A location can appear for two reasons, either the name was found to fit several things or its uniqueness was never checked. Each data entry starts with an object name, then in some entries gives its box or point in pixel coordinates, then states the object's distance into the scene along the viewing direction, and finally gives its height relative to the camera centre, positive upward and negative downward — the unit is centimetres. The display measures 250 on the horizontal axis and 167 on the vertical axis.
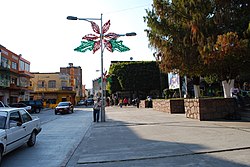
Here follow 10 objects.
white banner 2528 +173
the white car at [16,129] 698 -76
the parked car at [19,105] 2972 -26
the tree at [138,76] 4916 +432
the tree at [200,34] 1256 +334
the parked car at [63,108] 3079 -73
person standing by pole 1765 -53
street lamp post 1749 +411
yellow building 6604 +364
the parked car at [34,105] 3600 -38
